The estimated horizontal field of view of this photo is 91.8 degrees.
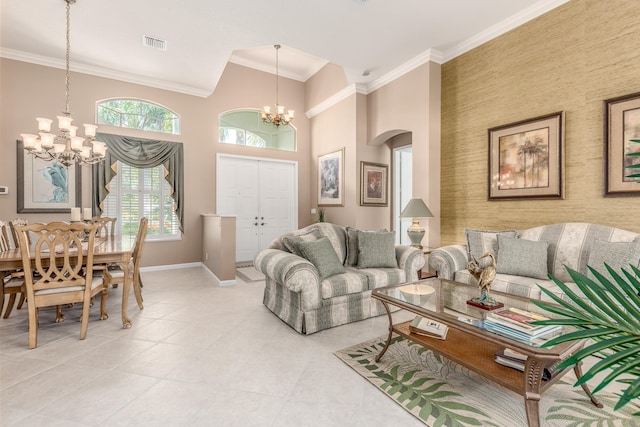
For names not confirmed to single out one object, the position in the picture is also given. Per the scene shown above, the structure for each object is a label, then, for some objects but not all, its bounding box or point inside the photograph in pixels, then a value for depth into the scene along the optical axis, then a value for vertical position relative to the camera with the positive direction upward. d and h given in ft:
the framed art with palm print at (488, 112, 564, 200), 11.41 +2.02
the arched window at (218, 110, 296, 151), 20.90 +5.52
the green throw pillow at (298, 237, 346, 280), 10.05 -1.54
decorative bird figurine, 6.87 -1.54
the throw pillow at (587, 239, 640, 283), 8.46 -1.23
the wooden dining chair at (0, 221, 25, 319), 9.59 -2.29
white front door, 20.79 +0.82
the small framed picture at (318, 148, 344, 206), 19.79 +2.12
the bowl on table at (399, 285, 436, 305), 7.40 -2.12
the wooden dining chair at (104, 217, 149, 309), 10.91 -2.19
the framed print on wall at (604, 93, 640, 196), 9.60 +2.25
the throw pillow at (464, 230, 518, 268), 11.61 -1.23
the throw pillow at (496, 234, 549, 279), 10.09 -1.58
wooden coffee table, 5.17 -2.52
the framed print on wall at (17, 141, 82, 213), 15.44 +1.25
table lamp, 13.98 -0.17
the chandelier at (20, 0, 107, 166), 10.98 +2.47
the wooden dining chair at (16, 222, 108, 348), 8.34 -1.75
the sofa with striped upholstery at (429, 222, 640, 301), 8.89 -1.40
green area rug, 5.76 -3.85
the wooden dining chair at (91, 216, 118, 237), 14.43 -0.50
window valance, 16.81 +2.88
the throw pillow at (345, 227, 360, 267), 12.01 -1.48
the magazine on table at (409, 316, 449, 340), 7.15 -2.82
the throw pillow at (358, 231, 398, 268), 11.41 -1.49
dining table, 8.63 -1.46
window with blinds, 17.70 +0.46
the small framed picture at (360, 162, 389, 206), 18.75 +1.63
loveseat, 9.33 -2.08
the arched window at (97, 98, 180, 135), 17.57 +5.58
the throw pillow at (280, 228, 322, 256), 10.71 -1.02
